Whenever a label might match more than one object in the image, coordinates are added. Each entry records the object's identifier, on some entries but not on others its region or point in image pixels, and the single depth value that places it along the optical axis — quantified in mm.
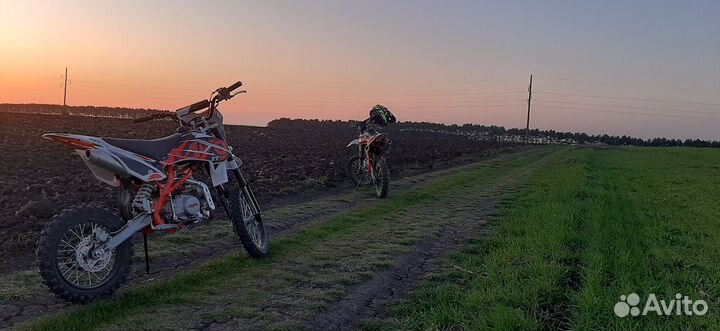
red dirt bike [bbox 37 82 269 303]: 3855
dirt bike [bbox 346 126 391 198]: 10297
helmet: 11039
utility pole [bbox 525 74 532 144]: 61125
